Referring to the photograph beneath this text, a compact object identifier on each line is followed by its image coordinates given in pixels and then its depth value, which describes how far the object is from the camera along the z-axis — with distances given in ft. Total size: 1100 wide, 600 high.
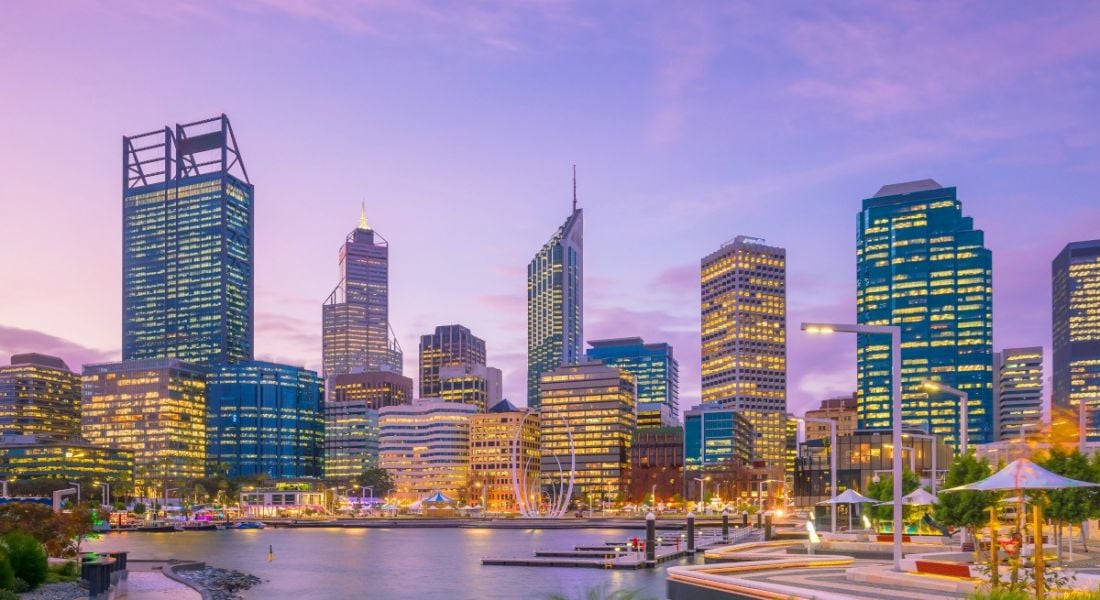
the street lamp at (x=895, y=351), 108.06
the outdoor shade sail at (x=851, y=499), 228.39
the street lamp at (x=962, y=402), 135.44
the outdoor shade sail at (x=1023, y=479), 89.76
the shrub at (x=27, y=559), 174.19
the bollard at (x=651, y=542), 276.41
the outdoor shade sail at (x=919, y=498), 201.16
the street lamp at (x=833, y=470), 230.99
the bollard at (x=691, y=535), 313.53
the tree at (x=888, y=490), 251.25
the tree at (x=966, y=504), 152.56
